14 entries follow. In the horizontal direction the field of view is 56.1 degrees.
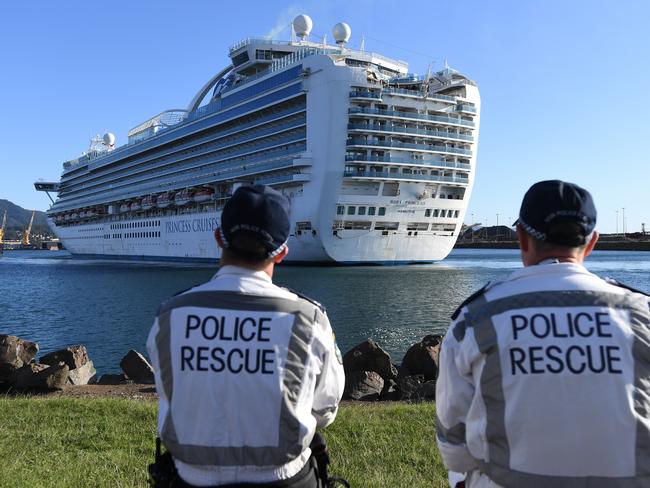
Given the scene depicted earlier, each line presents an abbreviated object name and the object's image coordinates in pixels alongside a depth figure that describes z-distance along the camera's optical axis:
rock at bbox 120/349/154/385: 11.20
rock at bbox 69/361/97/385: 10.35
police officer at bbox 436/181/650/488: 2.04
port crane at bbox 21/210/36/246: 188.01
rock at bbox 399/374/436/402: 8.38
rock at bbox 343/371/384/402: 8.71
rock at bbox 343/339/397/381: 10.12
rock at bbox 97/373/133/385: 11.11
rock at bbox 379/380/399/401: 9.01
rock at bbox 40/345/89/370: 11.34
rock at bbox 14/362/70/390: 8.98
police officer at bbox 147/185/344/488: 2.31
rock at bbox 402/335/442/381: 10.29
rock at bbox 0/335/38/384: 10.11
